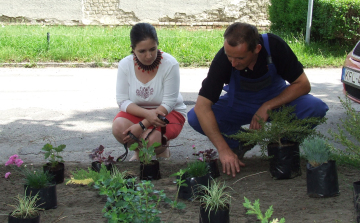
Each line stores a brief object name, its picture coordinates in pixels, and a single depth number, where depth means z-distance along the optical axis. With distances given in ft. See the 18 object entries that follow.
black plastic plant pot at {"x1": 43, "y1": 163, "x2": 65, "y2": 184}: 10.80
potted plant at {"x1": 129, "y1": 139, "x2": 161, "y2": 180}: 10.91
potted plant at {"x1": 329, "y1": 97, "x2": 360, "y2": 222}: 9.06
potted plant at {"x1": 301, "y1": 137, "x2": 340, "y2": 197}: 9.10
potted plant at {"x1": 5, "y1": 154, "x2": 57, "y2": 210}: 9.11
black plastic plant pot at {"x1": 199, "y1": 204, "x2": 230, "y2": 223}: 7.84
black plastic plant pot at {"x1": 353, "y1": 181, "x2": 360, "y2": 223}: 7.72
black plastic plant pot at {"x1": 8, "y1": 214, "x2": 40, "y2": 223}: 7.65
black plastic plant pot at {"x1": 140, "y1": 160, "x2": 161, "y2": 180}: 10.90
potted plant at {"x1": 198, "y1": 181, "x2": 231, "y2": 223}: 7.84
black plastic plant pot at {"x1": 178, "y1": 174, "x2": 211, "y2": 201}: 9.59
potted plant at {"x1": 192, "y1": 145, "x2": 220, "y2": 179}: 10.86
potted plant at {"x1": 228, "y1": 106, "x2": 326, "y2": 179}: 10.13
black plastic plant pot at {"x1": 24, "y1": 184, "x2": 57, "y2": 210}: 9.09
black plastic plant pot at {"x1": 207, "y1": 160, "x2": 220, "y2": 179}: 10.81
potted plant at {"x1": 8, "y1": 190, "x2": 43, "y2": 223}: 7.66
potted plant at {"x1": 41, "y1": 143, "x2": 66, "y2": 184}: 10.64
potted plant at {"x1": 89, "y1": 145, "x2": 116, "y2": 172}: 11.23
